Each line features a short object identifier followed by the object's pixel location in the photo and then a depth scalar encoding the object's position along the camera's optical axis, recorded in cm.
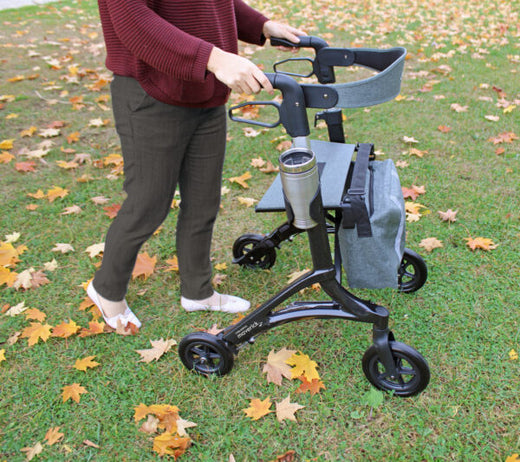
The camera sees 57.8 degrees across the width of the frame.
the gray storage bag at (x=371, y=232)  172
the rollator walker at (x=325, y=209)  137
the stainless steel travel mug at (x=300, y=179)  140
